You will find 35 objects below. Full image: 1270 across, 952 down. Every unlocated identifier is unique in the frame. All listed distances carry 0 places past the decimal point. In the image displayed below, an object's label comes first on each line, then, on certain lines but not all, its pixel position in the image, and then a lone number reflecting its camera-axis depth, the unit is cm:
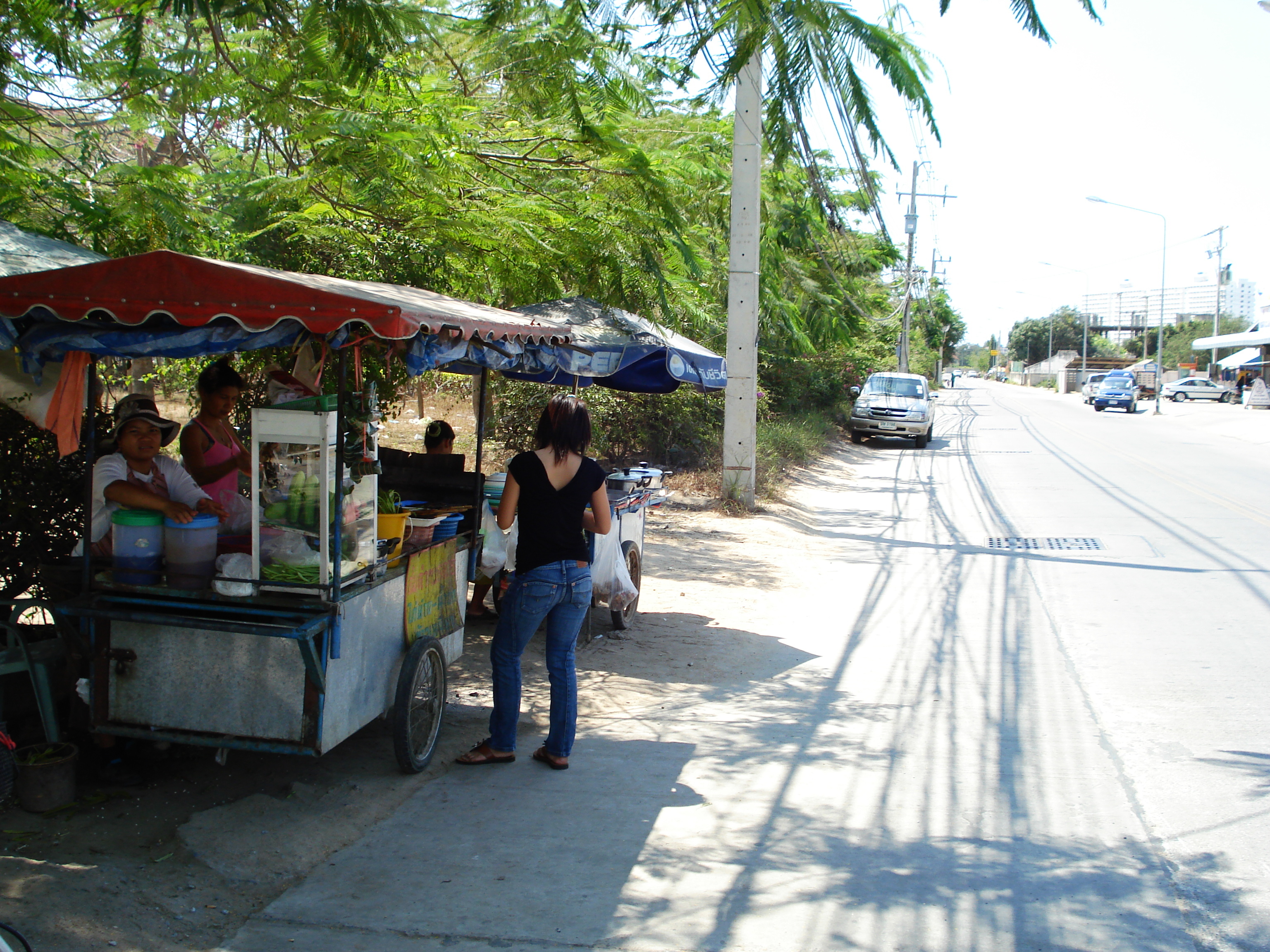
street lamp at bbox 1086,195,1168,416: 4312
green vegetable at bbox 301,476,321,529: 409
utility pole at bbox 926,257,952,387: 6412
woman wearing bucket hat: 423
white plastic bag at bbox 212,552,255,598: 408
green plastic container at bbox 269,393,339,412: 396
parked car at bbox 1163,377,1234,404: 5159
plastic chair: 420
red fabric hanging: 439
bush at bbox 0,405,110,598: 545
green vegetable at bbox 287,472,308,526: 411
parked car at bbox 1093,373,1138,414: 4481
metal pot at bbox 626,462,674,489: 774
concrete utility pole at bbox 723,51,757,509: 1233
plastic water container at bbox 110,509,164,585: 417
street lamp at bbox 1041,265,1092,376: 7619
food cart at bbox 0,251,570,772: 378
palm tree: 456
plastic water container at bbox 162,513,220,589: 415
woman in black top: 457
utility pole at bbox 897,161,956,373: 4000
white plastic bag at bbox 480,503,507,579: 648
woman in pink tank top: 489
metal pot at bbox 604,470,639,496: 728
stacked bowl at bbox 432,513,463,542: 538
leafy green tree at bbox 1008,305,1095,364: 11212
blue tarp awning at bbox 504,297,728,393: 751
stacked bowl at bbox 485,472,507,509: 657
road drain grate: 1126
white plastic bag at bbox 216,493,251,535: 470
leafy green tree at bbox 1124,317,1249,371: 8619
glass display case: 396
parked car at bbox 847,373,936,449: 2517
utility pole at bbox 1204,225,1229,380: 5691
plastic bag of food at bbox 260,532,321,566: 407
